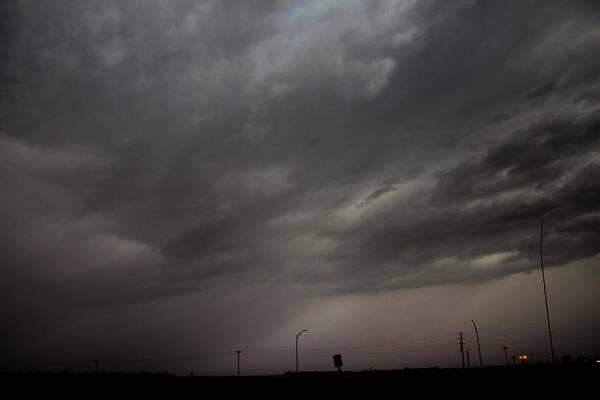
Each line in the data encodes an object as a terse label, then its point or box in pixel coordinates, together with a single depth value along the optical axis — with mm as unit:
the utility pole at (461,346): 98825
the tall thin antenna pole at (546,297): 40531
